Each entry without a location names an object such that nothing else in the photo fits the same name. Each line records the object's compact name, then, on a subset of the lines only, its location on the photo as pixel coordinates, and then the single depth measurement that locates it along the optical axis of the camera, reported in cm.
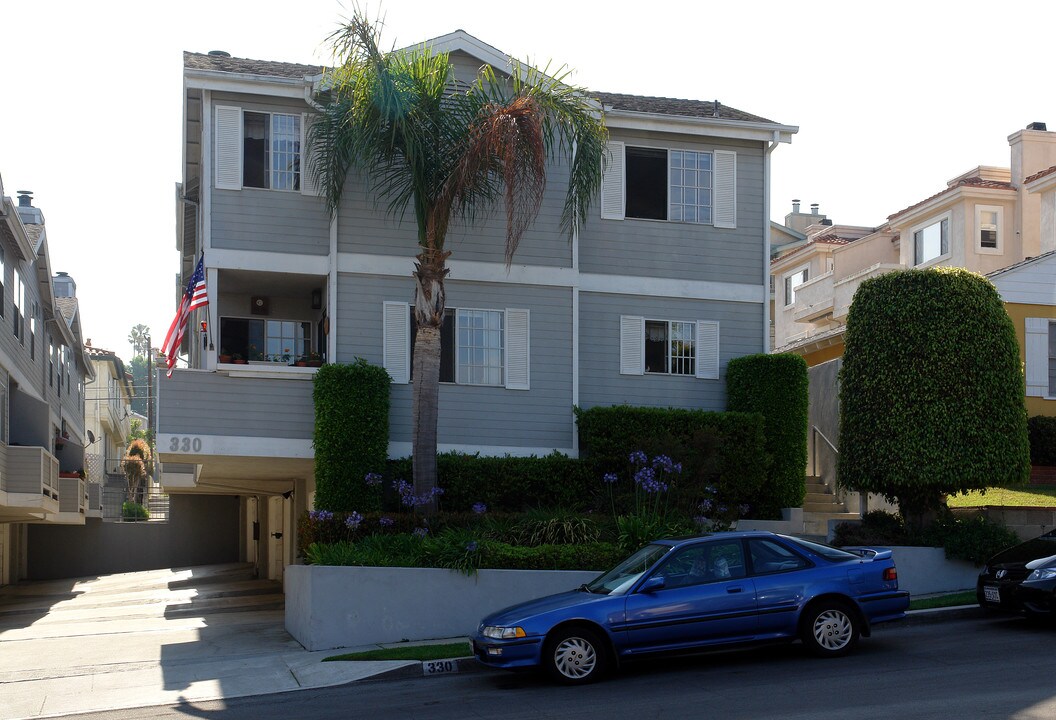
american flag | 1786
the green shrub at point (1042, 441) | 2217
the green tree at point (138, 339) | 14188
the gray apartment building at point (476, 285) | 1812
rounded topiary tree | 1664
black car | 1282
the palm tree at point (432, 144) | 1652
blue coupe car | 1114
